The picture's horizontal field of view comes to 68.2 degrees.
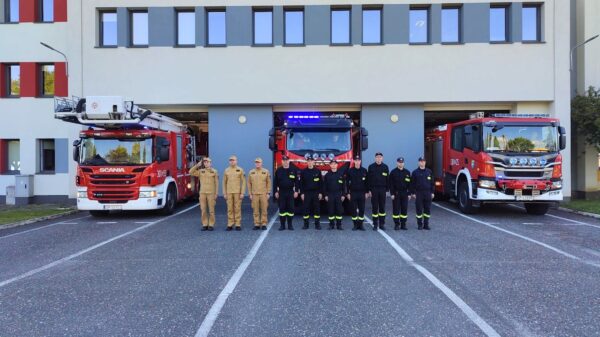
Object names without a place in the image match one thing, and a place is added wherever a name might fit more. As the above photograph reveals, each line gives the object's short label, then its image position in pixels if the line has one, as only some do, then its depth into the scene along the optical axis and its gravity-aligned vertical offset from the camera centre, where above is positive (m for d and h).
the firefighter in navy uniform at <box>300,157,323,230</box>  10.38 -0.48
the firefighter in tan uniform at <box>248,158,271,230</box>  10.42 -0.54
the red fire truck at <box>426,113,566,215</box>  12.09 +0.21
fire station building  18.19 +4.22
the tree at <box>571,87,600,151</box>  17.33 +2.05
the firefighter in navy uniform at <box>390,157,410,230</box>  10.36 -0.58
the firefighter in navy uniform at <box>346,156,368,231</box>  10.20 -0.51
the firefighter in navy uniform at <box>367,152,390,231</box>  10.29 -0.41
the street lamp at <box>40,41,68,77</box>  18.92 +4.58
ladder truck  12.05 +0.39
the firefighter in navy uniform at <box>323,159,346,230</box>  10.30 -0.59
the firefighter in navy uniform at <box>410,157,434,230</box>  10.45 -0.49
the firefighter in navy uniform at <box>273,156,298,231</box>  10.33 -0.54
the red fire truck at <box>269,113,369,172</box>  12.04 +0.78
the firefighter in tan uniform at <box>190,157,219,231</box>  10.67 -0.59
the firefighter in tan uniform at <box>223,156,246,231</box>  10.49 -0.58
